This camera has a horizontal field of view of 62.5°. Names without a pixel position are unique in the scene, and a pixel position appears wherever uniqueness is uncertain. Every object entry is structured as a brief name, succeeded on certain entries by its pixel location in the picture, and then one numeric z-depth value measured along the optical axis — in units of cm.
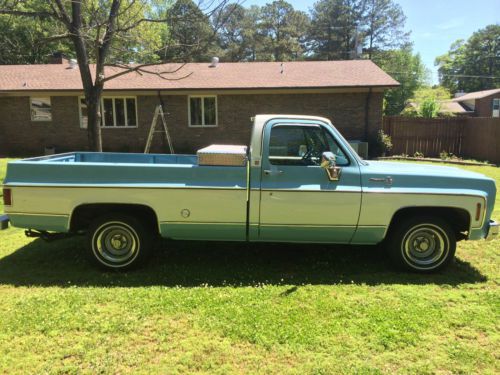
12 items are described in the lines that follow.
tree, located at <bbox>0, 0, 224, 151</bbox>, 1042
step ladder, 1560
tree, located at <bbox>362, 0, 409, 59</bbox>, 5616
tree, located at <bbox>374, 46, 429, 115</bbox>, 5416
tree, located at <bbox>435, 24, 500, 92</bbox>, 7212
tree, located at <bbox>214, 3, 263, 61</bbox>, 5406
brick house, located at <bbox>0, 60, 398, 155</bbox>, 1912
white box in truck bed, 477
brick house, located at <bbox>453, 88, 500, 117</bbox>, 4206
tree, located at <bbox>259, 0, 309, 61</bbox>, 5506
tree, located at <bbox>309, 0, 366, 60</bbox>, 5528
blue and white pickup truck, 473
